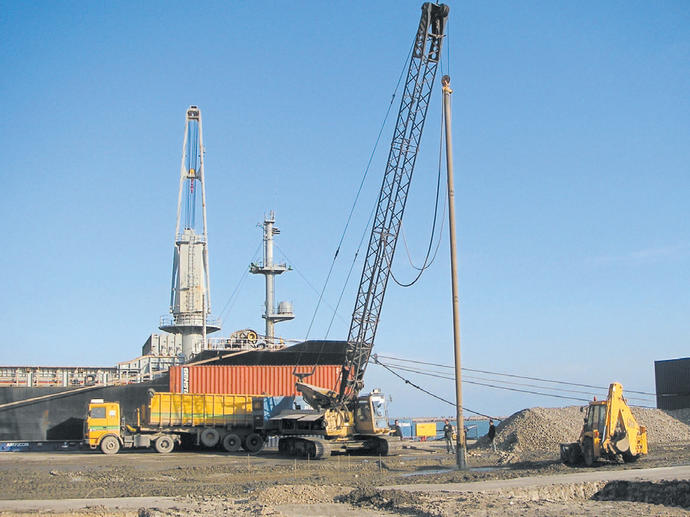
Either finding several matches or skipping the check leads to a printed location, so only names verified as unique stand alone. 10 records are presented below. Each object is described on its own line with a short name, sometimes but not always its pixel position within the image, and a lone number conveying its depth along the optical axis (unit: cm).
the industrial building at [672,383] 5497
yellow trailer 3616
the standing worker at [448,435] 3422
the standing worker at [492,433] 3406
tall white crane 5984
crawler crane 3438
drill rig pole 2373
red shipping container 4612
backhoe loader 2369
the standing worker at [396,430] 3801
